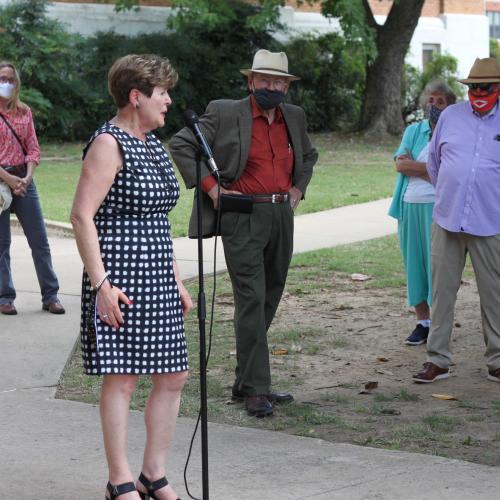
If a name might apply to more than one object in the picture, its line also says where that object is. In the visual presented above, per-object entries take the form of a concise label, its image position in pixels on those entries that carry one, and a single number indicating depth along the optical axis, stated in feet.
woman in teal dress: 37.67
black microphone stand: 21.80
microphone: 22.37
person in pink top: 42.10
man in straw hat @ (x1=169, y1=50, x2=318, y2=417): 30.66
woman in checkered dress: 21.82
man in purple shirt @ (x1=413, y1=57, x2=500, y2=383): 32.97
